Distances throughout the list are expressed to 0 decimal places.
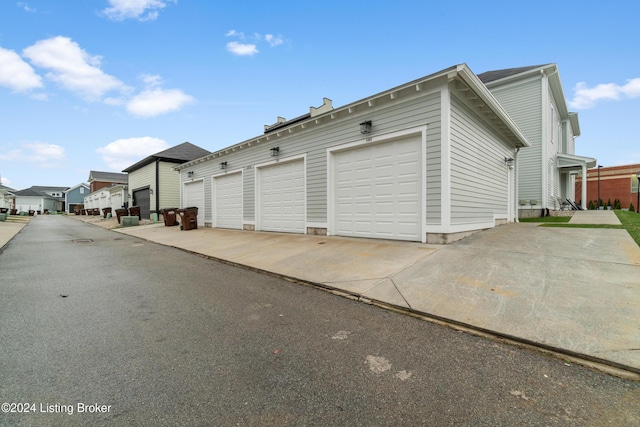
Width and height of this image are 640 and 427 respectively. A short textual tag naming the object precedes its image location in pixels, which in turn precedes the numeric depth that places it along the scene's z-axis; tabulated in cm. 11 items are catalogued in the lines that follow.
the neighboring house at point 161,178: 1783
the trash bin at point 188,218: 1210
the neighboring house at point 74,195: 5294
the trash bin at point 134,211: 1822
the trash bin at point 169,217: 1383
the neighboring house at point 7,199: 3512
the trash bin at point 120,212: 1772
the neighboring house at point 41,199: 4938
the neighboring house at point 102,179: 4138
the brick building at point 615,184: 2816
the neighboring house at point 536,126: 1220
